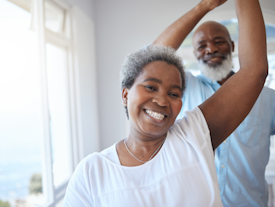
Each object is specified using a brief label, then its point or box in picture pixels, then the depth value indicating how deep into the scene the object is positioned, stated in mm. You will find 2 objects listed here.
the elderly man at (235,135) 1482
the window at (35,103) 1946
